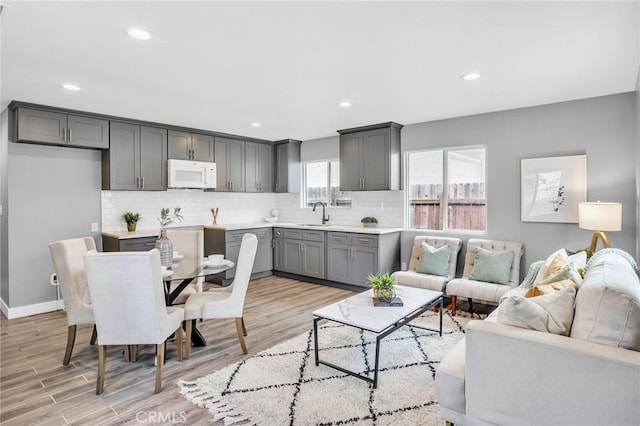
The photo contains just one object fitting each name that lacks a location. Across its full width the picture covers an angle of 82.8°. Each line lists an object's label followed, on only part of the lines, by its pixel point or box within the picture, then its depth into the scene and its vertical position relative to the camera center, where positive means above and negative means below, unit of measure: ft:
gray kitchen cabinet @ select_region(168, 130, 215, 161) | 17.45 +3.22
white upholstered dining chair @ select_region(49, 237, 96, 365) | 9.36 -2.20
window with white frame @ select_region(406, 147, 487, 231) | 15.53 +0.93
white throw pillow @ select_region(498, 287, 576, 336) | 5.89 -1.72
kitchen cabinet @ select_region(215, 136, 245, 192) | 19.49 +2.54
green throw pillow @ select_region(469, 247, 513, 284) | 13.26 -2.10
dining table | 9.77 -1.72
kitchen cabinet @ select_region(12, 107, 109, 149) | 12.96 +3.13
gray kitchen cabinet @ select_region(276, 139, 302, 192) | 21.57 +2.66
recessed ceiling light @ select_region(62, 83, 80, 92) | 11.10 +3.85
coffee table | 8.39 -2.61
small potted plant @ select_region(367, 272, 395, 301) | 9.90 -2.13
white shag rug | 7.25 -4.06
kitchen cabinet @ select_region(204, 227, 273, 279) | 18.42 -1.85
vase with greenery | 10.63 -1.14
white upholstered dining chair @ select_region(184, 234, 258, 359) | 9.91 -2.59
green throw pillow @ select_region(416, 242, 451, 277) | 14.62 -2.09
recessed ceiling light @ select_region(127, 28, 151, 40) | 7.55 +3.76
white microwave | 17.16 +1.80
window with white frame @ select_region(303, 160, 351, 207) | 20.54 +1.50
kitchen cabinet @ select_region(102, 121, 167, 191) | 15.46 +2.29
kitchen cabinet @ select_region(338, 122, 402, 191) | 17.02 +2.56
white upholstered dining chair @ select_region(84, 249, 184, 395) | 7.98 -1.99
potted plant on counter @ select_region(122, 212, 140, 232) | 16.24 -0.42
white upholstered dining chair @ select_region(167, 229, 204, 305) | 12.85 -1.16
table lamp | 10.62 -0.22
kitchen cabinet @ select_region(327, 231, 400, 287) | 16.43 -2.13
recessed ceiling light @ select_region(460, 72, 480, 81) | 10.24 +3.84
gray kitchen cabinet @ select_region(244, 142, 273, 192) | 20.97 +2.59
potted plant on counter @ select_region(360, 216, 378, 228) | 18.58 -0.59
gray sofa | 4.95 -2.35
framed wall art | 12.84 +0.81
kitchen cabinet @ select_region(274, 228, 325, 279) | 18.56 -2.21
